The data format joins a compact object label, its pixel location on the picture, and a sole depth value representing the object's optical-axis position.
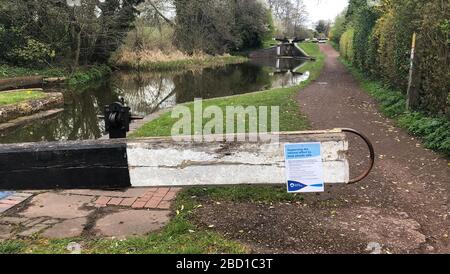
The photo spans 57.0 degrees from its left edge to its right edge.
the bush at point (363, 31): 17.36
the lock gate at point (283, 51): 50.94
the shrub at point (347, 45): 28.00
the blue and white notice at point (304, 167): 3.29
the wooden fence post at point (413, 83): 8.95
